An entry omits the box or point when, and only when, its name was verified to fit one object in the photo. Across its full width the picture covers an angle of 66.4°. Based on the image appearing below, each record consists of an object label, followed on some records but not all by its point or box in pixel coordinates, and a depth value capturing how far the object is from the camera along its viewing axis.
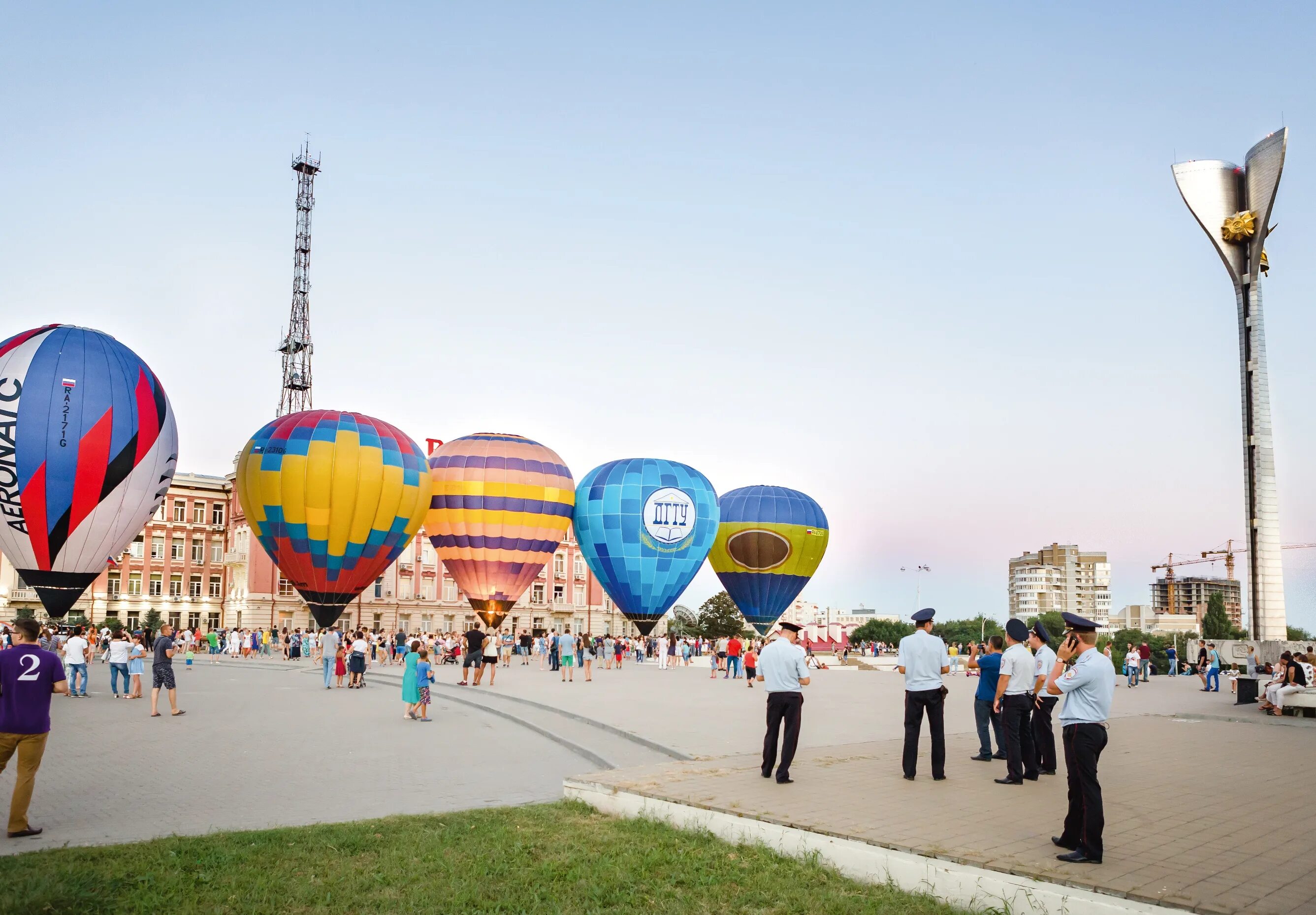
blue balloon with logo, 46.44
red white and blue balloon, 29.44
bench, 19.84
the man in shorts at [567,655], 27.98
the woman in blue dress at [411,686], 19.08
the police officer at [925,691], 10.48
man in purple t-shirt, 8.71
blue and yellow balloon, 53.53
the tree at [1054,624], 119.81
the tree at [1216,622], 98.19
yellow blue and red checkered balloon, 38.28
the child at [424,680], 19.05
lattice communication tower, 78.56
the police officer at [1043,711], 11.20
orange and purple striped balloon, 44.62
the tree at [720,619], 96.19
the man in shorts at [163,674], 18.95
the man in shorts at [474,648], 26.95
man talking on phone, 7.11
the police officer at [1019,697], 10.78
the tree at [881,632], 116.75
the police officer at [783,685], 10.27
